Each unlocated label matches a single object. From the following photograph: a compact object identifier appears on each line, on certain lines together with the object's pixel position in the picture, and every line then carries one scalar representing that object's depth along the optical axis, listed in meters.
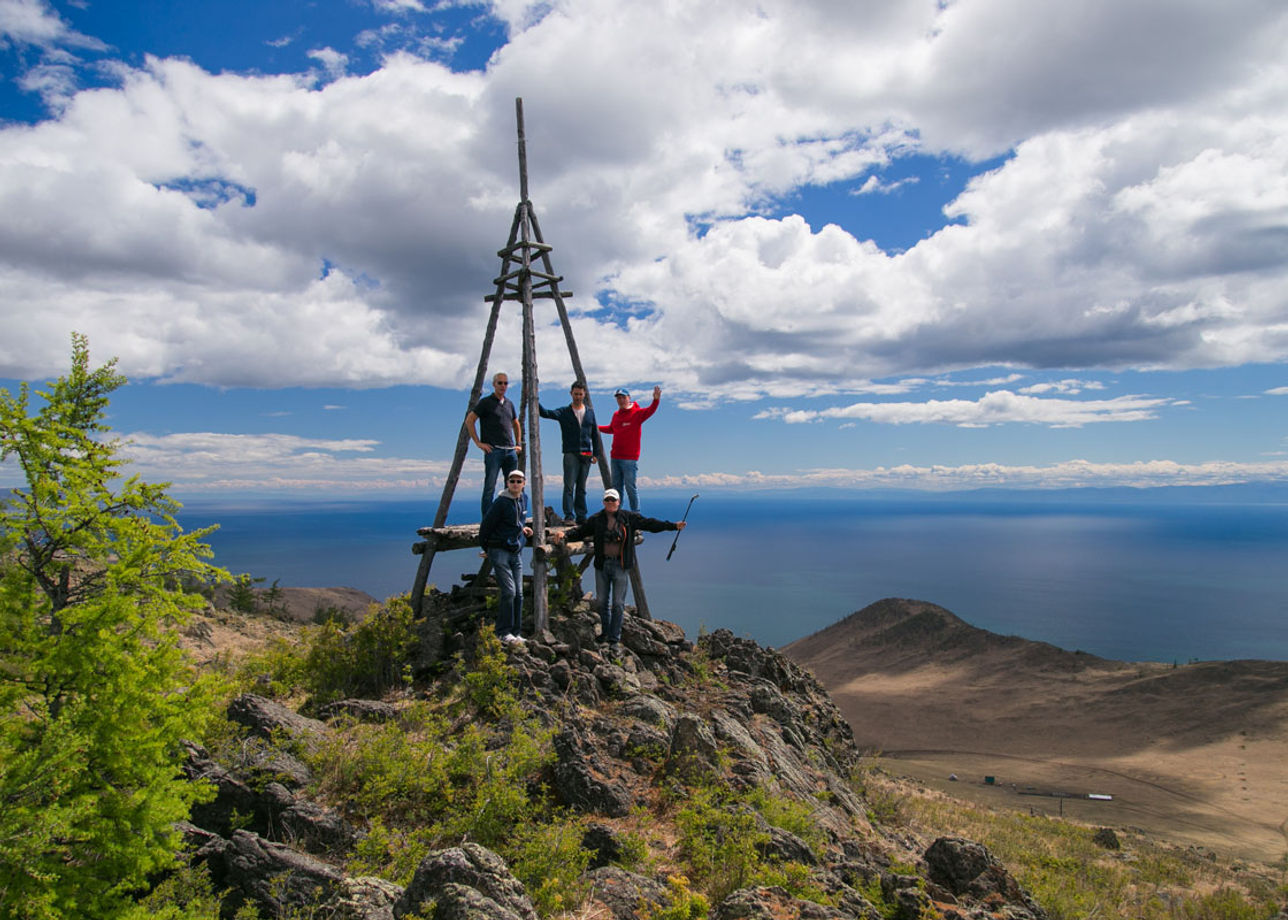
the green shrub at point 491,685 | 7.34
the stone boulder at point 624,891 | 4.83
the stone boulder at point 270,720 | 6.46
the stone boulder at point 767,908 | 4.80
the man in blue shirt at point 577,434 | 11.05
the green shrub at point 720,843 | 5.37
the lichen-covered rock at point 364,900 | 4.14
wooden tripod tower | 9.64
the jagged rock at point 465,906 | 3.93
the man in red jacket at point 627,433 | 11.09
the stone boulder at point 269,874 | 4.55
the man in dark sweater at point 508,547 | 8.87
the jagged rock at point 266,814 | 5.42
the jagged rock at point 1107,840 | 17.14
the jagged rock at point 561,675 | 8.45
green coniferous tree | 4.00
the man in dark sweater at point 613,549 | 9.46
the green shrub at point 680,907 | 4.72
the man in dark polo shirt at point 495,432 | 10.22
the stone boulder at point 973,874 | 6.78
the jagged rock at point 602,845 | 5.59
